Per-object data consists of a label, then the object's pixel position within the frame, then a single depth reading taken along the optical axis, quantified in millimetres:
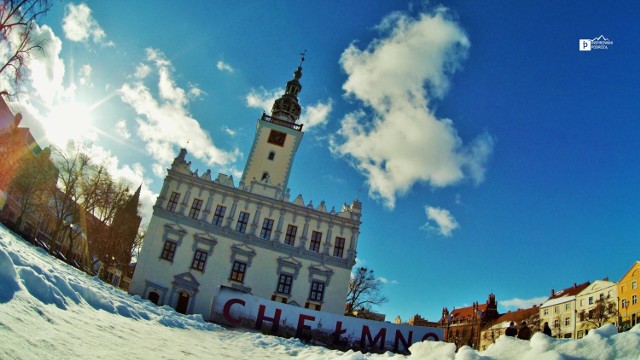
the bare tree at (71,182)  30641
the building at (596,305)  43369
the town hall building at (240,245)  28688
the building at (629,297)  41406
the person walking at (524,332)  10742
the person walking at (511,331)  10436
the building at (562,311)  50181
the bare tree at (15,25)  15078
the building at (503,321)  58503
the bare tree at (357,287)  42219
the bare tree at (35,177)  34125
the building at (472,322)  69000
